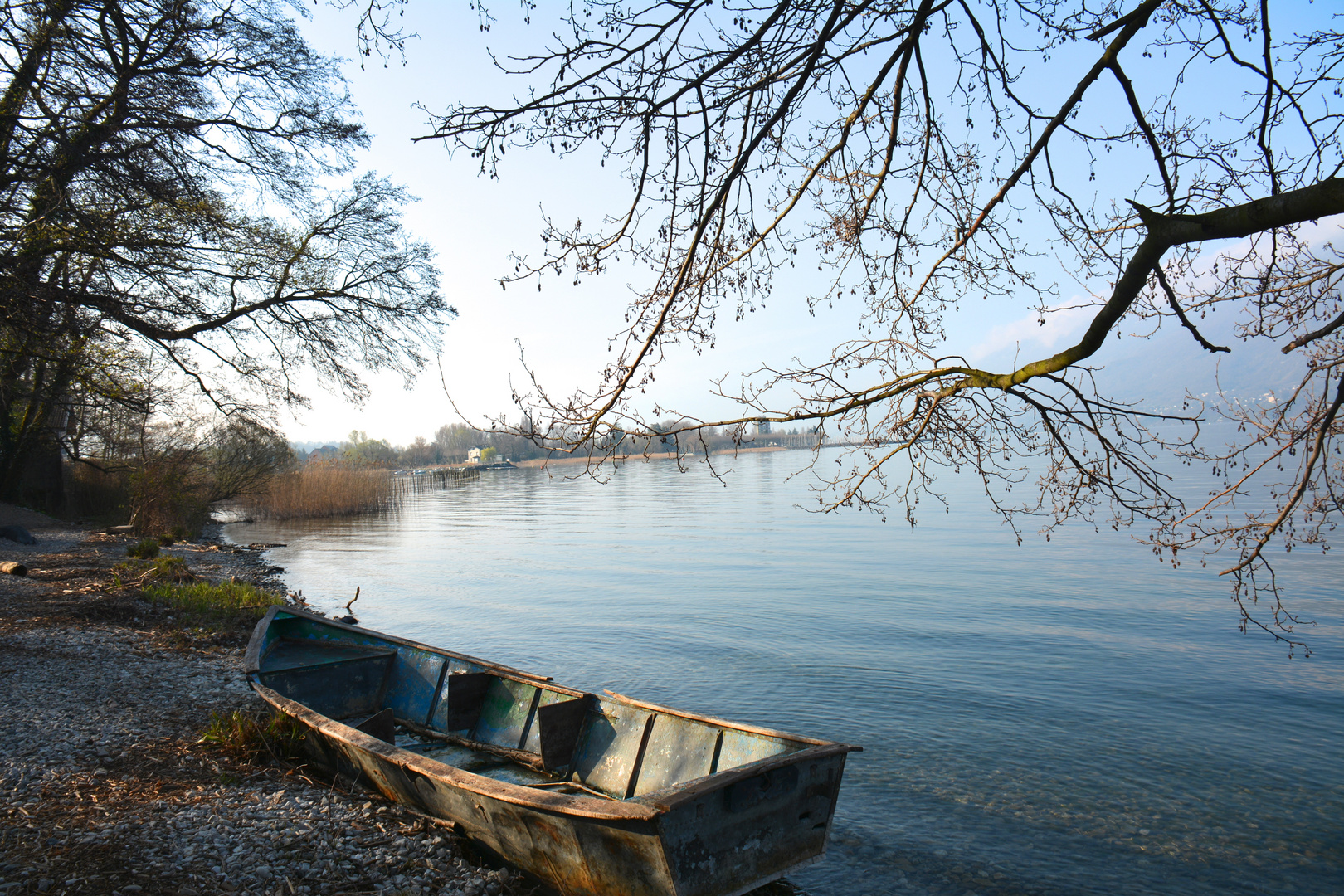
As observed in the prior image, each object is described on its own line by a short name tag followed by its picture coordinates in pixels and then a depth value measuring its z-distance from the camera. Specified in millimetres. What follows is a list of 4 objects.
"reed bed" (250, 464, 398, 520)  36219
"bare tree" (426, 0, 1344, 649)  4047
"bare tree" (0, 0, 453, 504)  8984
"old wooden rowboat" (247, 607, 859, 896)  4047
